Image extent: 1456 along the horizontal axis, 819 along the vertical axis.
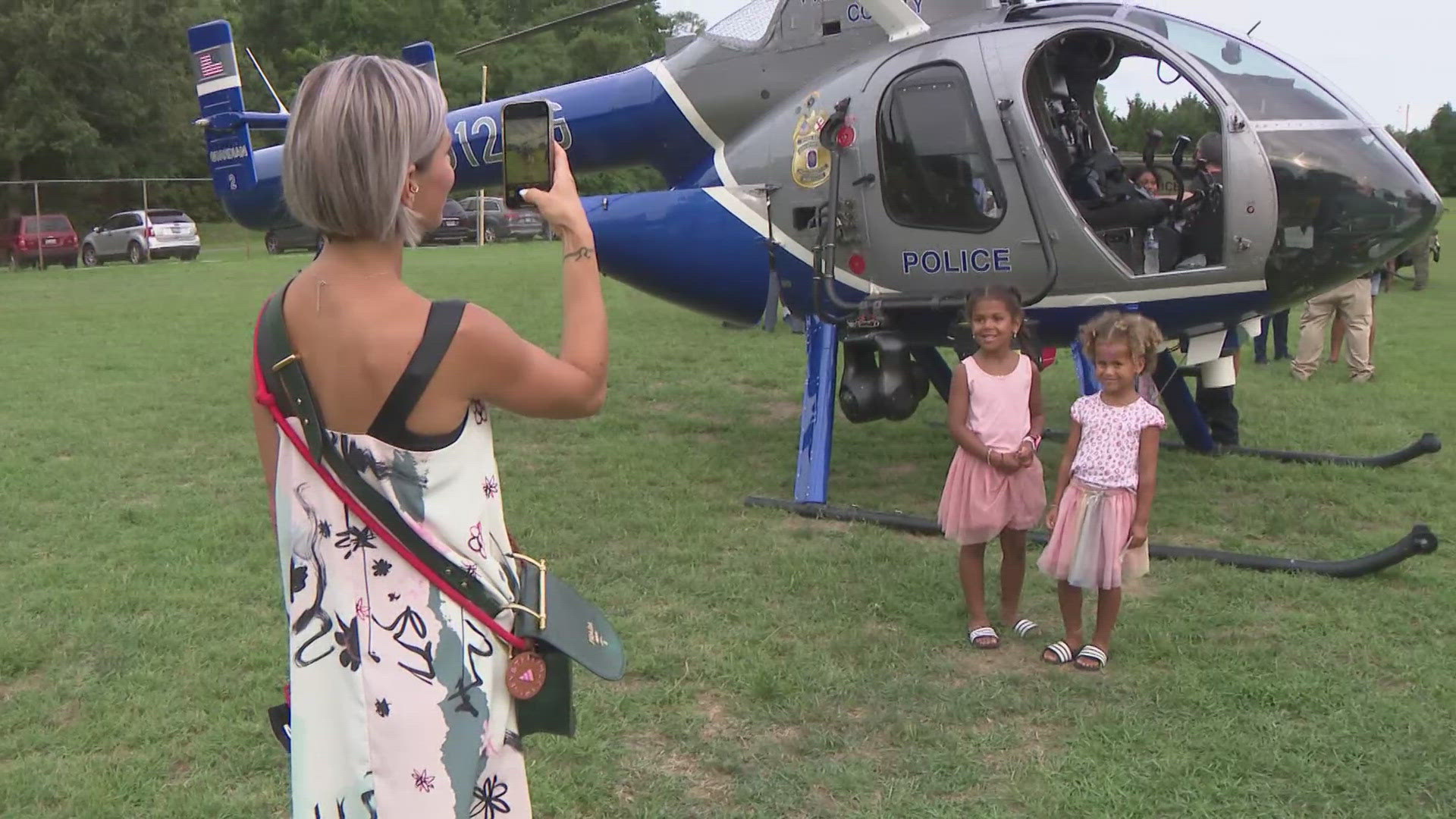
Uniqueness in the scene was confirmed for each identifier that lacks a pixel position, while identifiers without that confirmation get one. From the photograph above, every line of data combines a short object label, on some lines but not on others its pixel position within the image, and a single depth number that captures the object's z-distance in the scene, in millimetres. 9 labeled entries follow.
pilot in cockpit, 5188
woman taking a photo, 1539
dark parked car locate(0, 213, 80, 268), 24672
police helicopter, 4977
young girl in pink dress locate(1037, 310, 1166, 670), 3711
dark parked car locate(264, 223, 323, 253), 28580
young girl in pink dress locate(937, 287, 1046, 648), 4027
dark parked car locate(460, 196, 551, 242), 33562
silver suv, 26078
